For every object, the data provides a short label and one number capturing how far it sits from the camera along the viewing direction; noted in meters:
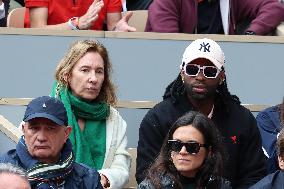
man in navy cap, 10.61
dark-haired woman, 10.96
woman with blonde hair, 12.57
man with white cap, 12.32
